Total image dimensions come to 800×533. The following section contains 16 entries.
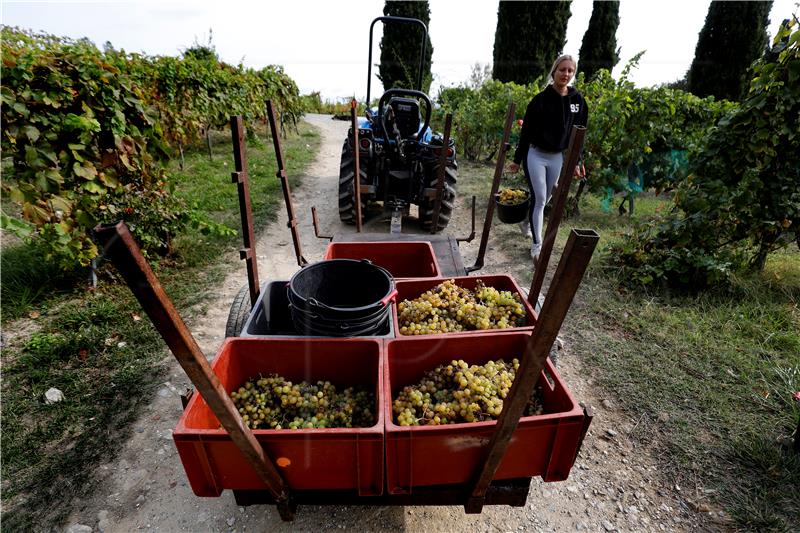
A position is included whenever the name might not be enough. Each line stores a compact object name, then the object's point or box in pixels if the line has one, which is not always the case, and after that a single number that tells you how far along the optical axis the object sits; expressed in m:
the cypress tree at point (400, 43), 19.90
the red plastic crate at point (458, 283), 2.62
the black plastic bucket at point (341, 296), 1.94
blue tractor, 5.36
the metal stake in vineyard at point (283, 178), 2.93
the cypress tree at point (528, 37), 17.05
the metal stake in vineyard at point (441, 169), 3.88
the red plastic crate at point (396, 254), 3.14
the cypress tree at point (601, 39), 18.31
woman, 4.11
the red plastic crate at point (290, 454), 1.43
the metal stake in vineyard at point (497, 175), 3.16
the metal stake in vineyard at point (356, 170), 3.79
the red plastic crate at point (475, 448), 1.48
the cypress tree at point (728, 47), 14.98
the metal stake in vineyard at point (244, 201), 2.15
